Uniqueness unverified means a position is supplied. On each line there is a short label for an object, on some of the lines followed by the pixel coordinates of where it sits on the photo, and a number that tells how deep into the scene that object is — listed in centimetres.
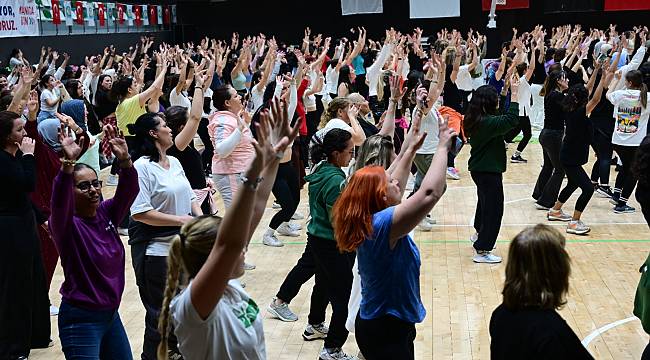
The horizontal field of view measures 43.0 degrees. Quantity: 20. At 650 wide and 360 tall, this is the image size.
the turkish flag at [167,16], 2572
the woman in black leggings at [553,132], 876
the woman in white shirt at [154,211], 472
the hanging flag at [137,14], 2302
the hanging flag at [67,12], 1892
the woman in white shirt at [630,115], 851
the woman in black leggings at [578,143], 821
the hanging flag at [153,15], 2425
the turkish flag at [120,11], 2171
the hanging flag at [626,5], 2234
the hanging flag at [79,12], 1945
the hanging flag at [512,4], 2389
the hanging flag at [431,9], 2436
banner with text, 1616
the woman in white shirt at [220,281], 255
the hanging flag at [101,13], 2051
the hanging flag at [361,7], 2532
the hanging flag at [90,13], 2002
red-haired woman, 362
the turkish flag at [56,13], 1839
